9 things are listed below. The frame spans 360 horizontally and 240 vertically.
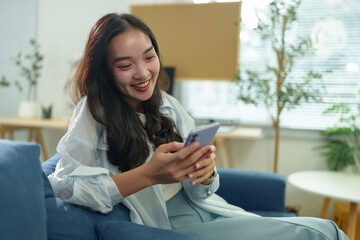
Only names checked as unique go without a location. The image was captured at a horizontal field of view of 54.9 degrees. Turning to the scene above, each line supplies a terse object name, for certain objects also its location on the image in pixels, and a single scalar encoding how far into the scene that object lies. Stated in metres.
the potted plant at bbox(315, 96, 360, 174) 2.43
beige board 2.74
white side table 1.74
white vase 3.25
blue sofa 0.74
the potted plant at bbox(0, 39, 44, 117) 3.25
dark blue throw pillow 0.73
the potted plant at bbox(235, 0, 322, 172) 2.25
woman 0.98
